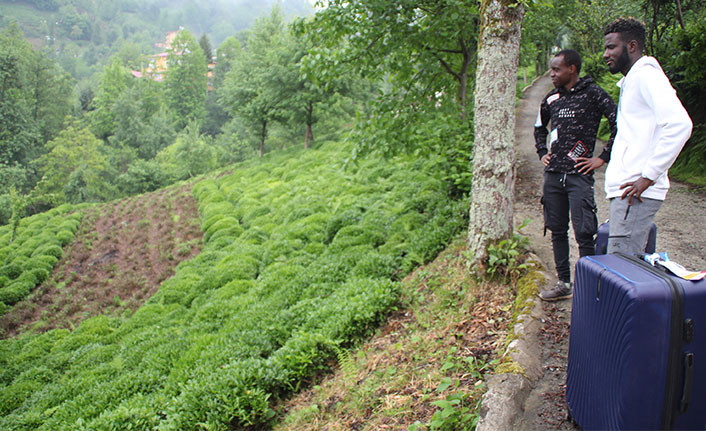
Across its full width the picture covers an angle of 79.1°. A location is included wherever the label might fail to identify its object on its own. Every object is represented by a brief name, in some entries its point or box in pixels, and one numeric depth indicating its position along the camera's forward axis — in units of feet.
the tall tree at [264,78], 85.35
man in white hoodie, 8.35
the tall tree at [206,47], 307.37
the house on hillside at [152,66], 269.85
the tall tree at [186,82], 234.38
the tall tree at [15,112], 135.44
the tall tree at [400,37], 22.45
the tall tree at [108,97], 184.55
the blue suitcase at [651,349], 5.96
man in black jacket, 11.54
